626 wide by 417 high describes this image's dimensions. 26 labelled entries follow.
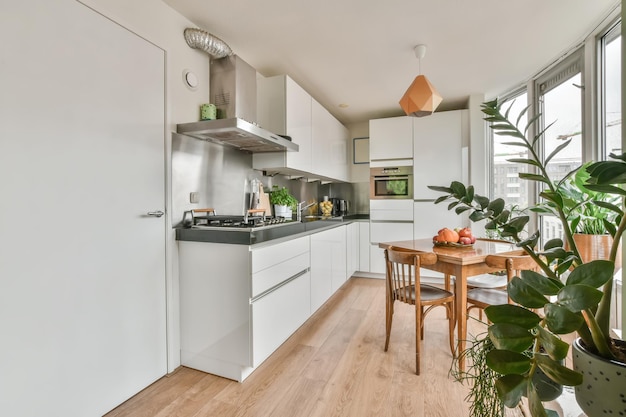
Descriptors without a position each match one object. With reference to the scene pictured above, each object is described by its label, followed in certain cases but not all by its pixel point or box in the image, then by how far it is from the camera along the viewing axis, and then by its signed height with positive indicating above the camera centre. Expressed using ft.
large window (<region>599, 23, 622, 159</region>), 7.14 +2.91
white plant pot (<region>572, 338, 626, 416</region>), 1.53 -0.98
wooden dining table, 6.13 -1.31
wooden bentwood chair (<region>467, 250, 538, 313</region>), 5.86 -1.29
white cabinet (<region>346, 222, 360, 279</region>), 12.92 -1.91
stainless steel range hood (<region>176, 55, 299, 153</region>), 6.69 +2.67
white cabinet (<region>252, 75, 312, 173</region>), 9.00 +2.91
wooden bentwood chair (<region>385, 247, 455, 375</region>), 6.30 -2.09
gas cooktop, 6.73 -0.39
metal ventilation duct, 6.84 +3.96
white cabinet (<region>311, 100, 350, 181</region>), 11.27 +2.70
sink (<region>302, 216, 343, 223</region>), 10.59 -0.44
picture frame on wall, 15.70 +3.03
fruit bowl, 7.25 -0.96
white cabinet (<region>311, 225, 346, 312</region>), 9.11 -2.01
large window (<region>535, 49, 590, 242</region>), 8.43 +2.88
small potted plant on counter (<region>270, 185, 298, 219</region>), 10.06 +0.16
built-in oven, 13.48 +1.12
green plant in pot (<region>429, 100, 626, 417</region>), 1.44 -0.68
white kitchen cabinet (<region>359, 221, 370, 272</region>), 14.05 -1.91
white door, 4.16 -0.05
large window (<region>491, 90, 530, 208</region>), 10.93 +1.35
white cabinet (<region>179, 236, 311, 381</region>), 6.02 -2.13
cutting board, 9.68 +0.16
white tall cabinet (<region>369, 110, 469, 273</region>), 12.75 +1.96
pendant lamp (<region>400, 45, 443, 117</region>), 7.14 +2.68
